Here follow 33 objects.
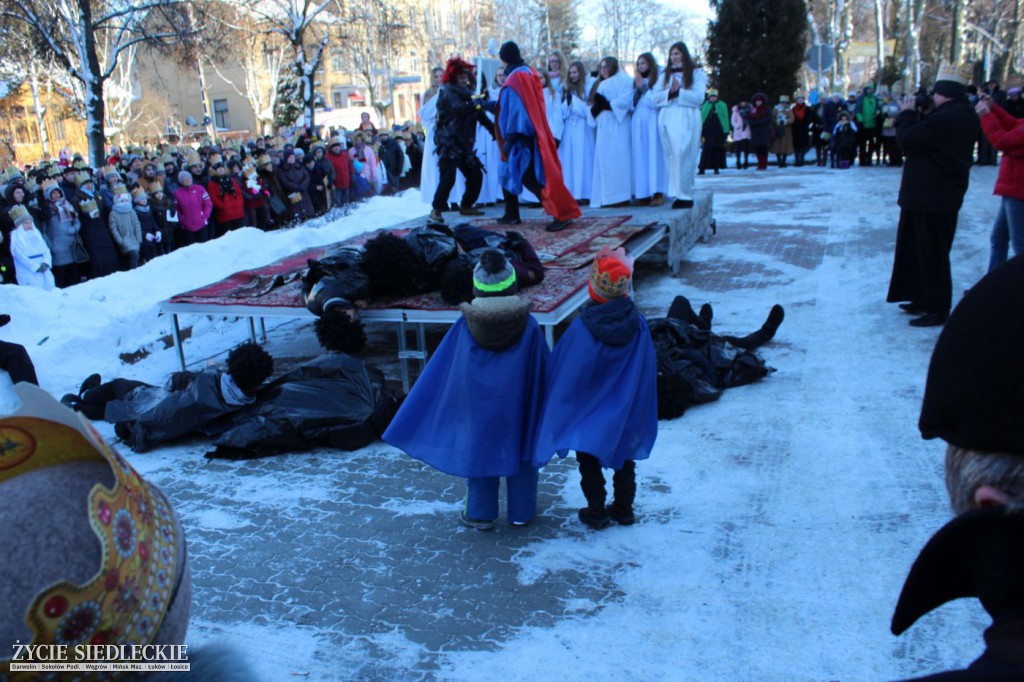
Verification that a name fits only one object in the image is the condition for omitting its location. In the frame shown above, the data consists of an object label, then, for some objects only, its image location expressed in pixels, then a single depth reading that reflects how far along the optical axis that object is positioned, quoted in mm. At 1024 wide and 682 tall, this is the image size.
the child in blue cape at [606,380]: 3852
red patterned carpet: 6164
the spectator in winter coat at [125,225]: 10219
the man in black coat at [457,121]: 8781
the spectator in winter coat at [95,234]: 9859
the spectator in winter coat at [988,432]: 1037
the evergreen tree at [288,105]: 37250
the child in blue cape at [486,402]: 3957
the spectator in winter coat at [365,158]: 16656
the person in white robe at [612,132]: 10844
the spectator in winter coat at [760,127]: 19734
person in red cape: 8320
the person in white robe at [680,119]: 10383
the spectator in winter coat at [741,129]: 20234
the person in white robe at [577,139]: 11305
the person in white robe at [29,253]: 8812
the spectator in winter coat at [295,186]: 13555
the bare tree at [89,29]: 17719
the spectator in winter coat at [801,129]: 20598
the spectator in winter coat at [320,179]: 14438
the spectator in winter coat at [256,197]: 12734
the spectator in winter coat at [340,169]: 15180
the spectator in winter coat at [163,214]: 11047
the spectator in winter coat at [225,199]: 12125
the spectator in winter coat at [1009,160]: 6320
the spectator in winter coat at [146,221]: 10617
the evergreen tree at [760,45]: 23406
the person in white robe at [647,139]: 10663
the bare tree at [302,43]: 24438
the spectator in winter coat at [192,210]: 11477
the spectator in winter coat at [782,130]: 20734
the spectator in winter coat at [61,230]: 9492
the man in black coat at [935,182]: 6469
